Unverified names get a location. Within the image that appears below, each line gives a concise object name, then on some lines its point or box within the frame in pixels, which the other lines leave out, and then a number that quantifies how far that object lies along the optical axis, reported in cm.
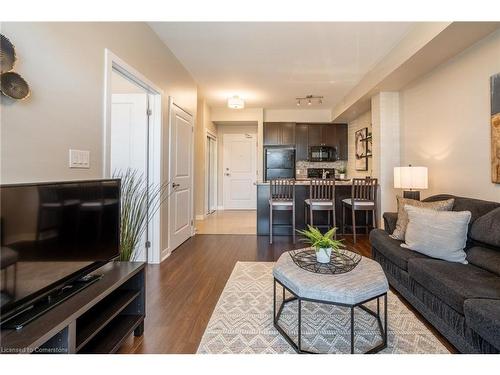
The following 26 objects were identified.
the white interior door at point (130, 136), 312
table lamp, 312
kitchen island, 468
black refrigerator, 680
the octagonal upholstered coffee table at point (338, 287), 150
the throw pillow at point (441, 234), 203
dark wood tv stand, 100
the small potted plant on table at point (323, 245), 184
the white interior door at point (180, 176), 365
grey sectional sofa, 136
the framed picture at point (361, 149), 565
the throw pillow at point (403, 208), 238
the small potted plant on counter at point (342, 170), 696
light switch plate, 178
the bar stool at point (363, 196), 413
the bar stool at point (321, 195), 414
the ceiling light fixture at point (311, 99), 559
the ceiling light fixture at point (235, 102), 511
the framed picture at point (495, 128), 226
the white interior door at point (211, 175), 719
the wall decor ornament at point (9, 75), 128
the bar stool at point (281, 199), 418
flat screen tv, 108
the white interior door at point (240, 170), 784
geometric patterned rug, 163
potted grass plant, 222
